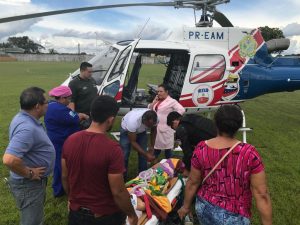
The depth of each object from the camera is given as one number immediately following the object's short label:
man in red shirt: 1.58
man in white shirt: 3.09
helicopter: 4.88
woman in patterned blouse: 1.62
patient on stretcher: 2.41
